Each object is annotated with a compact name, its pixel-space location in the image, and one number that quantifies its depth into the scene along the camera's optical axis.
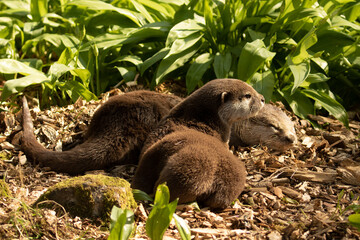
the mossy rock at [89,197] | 6.66
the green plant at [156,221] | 5.62
